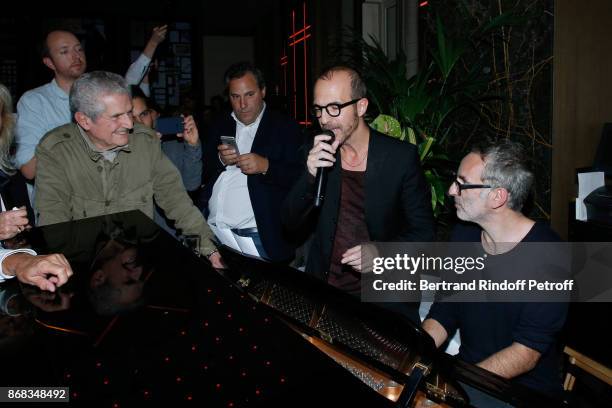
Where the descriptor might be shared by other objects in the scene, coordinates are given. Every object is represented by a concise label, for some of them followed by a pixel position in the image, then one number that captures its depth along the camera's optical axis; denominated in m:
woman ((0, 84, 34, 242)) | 2.09
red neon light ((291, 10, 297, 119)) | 8.88
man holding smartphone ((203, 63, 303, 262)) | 2.99
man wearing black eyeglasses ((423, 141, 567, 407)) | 1.63
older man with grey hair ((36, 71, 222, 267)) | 2.18
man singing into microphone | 2.14
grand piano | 1.07
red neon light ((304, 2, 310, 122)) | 8.23
